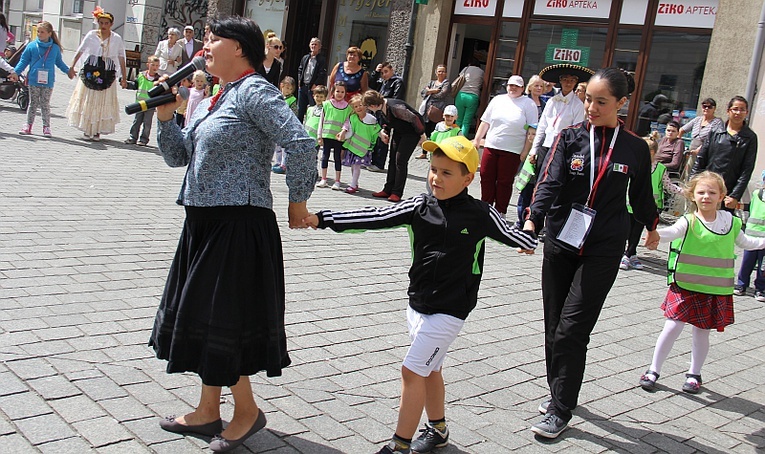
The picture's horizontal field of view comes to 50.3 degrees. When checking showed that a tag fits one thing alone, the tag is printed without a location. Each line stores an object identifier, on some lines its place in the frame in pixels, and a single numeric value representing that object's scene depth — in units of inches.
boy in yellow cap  145.8
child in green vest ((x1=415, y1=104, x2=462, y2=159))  435.5
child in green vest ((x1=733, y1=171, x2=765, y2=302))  320.5
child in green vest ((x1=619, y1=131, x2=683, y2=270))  357.1
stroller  635.5
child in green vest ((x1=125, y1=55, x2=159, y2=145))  529.7
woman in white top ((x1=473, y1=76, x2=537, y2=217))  398.0
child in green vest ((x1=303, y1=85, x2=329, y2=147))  499.5
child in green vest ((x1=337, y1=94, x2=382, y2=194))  464.1
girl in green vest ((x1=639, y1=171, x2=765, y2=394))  207.3
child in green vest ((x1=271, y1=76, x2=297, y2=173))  508.0
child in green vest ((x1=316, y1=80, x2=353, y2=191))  470.3
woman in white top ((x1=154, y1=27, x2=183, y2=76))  666.2
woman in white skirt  509.4
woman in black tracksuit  169.6
